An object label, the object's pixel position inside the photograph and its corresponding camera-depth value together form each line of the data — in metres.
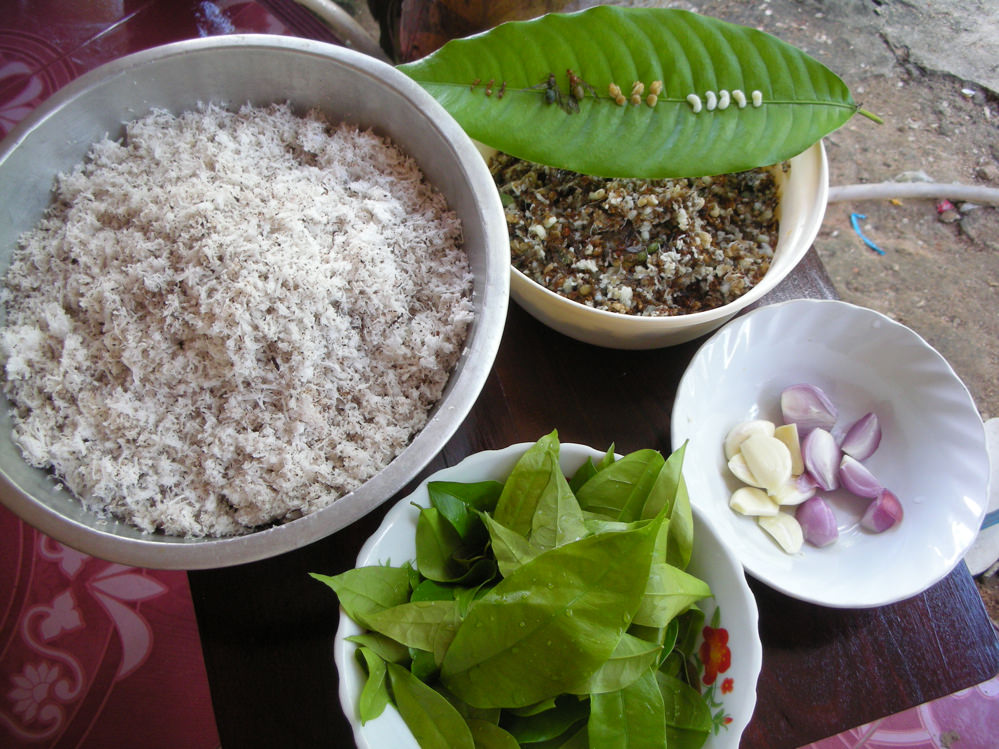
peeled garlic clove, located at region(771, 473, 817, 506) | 0.63
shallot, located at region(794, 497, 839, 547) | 0.62
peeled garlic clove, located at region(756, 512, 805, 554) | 0.62
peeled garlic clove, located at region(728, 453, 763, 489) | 0.64
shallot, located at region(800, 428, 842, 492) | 0.64
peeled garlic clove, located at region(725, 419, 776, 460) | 0.65
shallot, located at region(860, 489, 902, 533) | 0.63
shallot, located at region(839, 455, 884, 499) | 0.64
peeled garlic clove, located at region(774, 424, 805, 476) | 0.65
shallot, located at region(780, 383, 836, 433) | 0.67
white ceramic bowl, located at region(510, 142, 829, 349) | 0.58
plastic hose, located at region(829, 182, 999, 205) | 1.14
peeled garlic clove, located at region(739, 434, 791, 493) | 0.63
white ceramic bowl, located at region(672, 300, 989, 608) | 0.60
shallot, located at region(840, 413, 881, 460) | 0.67
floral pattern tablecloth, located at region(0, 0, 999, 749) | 0.90
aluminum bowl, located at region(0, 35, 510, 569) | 0.47
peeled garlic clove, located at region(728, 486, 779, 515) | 0.62
